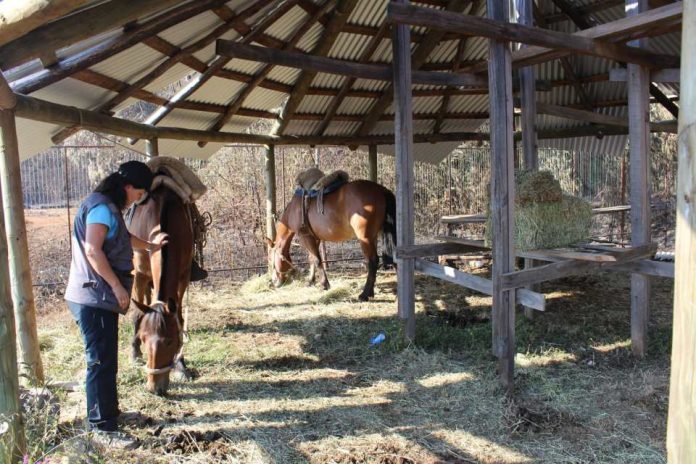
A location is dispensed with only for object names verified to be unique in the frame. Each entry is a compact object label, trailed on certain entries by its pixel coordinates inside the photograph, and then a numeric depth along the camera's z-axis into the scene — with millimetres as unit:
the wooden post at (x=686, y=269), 1660
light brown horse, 8367
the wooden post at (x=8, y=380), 2947
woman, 3686
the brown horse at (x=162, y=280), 4211
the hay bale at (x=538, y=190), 5102
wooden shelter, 4332
